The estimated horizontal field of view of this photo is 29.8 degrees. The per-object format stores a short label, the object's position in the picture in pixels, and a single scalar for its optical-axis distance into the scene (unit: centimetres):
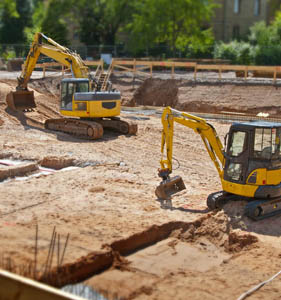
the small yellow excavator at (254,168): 1137
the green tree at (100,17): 4481
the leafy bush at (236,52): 4262
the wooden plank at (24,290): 509
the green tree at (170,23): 4303
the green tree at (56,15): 4053
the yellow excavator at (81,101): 2027
